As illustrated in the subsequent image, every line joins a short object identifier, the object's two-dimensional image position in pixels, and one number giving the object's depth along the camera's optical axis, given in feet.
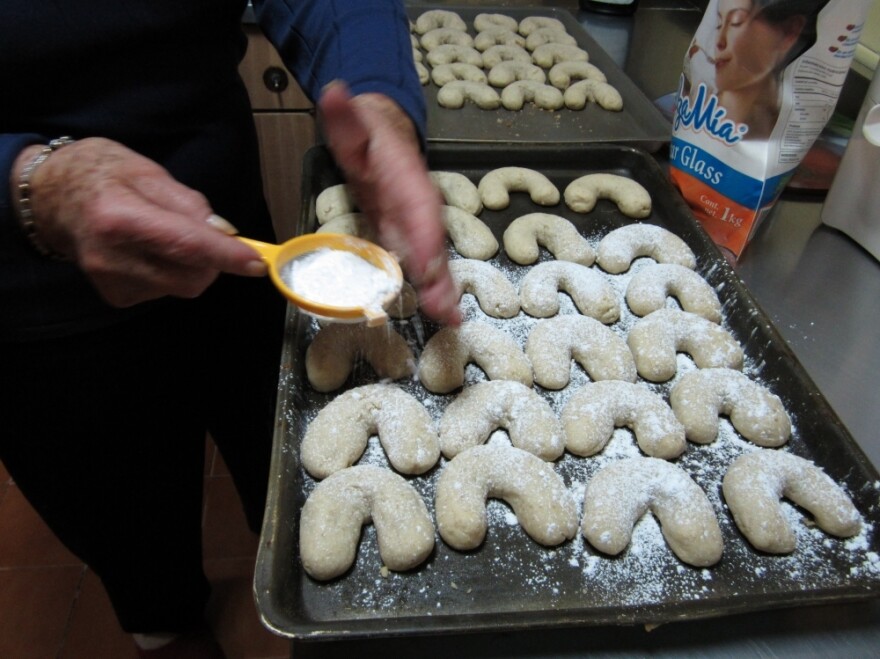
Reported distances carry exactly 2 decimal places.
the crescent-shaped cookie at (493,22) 6.23
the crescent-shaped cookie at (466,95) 4.98
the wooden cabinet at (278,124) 5.62
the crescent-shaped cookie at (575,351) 3.17
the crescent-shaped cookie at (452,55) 5.51
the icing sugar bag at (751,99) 3.16
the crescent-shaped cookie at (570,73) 5.35
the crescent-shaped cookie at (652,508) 2.50
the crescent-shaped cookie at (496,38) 5.92
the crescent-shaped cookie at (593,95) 5.11
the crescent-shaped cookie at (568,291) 3.50
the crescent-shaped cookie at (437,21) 6.06
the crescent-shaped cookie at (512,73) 5.33
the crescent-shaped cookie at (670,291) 3.50
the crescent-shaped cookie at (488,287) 3.47
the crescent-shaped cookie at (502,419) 2.84
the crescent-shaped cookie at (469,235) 3.77
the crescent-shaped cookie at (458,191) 4.05
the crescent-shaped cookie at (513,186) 4.15
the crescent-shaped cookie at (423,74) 5.21
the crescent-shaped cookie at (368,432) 2.73
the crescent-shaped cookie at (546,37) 5.96
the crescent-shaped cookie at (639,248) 3.78
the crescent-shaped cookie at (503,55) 5.62
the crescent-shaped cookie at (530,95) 5.05
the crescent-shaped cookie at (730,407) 2.94
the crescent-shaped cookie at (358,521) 2.38
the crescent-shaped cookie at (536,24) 6.19
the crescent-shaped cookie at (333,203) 3.76
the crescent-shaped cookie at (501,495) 2.51
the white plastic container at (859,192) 3.60
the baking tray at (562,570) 2.21
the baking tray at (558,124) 4.71
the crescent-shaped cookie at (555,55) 5.66
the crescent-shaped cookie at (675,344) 3.24
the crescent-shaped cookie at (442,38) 5.80
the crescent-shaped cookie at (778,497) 2.56
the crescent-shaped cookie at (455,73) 5.24
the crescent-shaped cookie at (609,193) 4.12
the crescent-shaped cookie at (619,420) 2.87
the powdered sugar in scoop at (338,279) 2.60
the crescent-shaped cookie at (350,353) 3.02
